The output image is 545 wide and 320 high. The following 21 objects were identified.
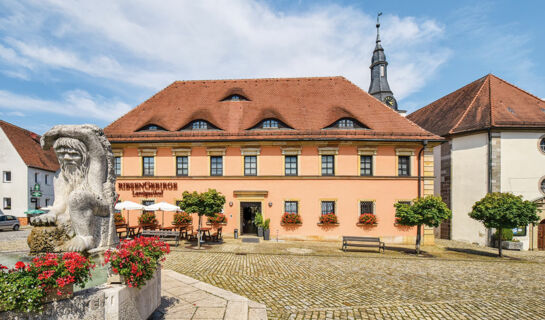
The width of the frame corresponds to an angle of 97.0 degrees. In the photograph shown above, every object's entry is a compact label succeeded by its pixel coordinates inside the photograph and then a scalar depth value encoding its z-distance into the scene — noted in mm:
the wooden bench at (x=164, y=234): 12727
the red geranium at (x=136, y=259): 3588
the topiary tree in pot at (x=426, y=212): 11938
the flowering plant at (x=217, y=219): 15625
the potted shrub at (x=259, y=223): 15406
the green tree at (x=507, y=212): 11944
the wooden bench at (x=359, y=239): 12516
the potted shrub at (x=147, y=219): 15307
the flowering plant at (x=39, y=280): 2562
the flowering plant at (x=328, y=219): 15242
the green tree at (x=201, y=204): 12461
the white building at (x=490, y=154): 15359
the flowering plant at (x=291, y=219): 15398
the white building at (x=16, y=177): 23672
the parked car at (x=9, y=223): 18203
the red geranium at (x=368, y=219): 15141
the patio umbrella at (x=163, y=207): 13500
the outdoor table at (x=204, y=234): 13727
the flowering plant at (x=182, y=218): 15547
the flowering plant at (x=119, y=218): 14938
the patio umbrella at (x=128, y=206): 13523
